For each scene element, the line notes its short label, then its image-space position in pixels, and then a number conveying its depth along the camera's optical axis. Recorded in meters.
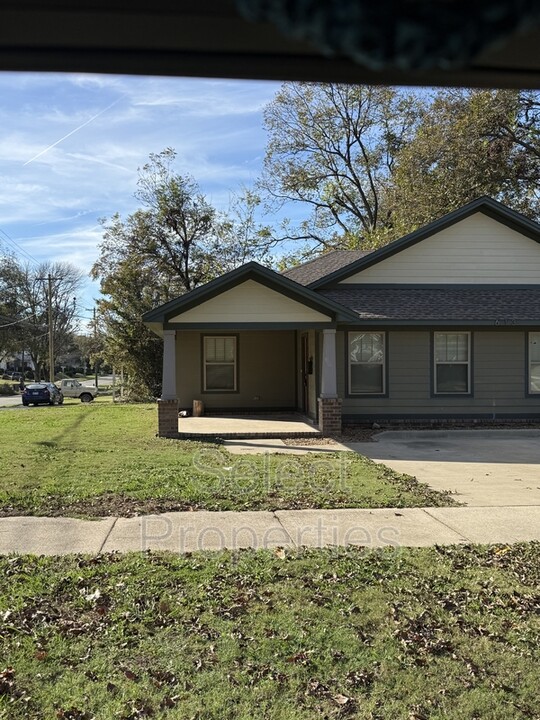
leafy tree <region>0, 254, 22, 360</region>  62.09
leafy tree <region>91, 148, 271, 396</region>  31.45
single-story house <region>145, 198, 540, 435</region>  14.14
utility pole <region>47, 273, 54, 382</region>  45.57
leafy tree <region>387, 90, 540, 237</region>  26.77
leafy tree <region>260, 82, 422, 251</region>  35.66
